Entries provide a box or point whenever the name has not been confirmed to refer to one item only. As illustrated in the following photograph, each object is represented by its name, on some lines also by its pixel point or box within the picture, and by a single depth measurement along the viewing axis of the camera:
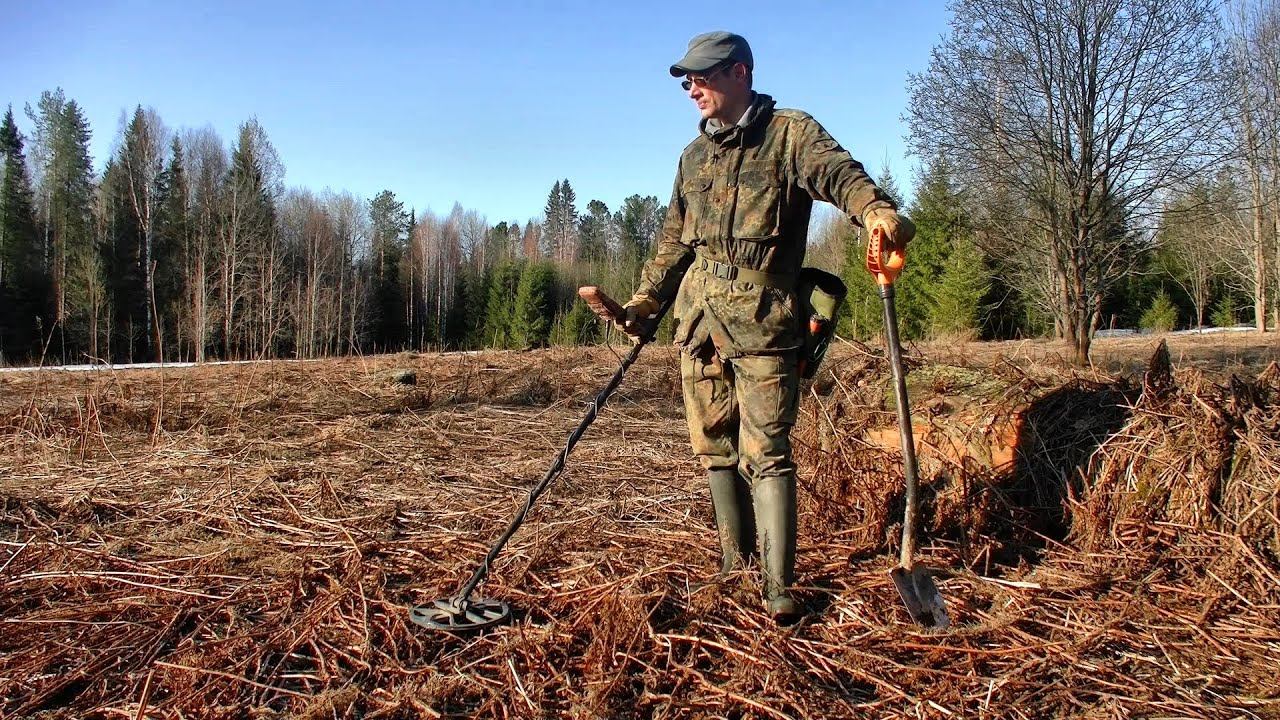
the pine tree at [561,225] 62.56
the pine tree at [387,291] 44.12
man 2.58
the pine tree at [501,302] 42.66
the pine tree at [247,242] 34.44
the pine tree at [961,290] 21.72
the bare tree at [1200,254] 12.82
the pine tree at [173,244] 34.47
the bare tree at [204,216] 33.25
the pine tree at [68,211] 29.62
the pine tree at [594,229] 63.21
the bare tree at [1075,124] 11.04
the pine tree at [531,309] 39.72
